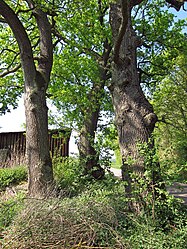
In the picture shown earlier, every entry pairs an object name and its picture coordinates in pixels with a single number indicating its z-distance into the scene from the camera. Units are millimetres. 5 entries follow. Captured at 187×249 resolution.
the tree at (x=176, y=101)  18312
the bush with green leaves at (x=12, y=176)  10023
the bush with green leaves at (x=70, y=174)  7159
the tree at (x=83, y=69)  10430
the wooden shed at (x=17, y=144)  12761
